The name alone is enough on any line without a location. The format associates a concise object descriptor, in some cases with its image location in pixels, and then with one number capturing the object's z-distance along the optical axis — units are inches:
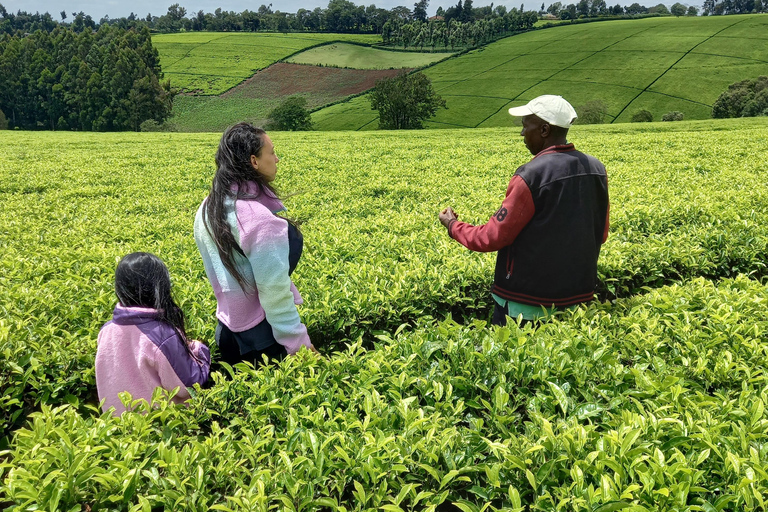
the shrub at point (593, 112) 2397.9
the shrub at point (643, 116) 2379.4
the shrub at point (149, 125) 2859.3
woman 129.0
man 147.4
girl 137.9
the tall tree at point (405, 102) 2640.3
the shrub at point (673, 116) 2289.6
